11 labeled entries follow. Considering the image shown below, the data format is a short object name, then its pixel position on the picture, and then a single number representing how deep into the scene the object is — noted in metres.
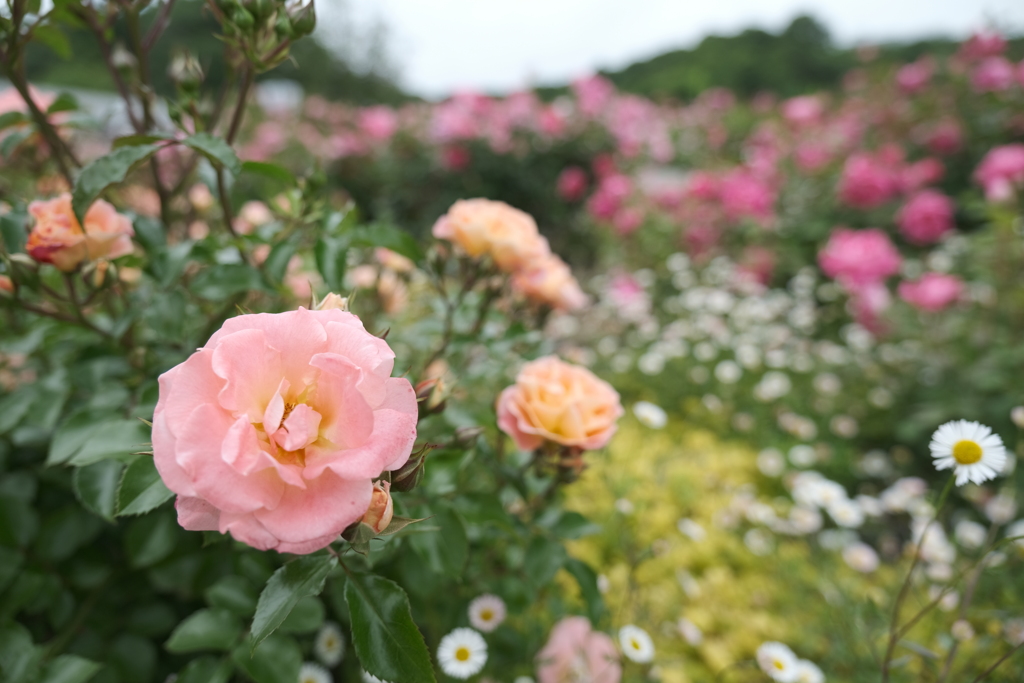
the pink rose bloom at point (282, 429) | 0.34
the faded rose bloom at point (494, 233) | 0.79
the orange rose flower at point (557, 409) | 0.62
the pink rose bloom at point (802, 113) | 4.08
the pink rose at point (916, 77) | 3.65
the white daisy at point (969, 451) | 0.55
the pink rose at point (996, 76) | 3.10
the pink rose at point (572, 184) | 3.71
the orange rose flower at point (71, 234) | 0.59
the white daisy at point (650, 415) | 1.17
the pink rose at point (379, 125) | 4.08
